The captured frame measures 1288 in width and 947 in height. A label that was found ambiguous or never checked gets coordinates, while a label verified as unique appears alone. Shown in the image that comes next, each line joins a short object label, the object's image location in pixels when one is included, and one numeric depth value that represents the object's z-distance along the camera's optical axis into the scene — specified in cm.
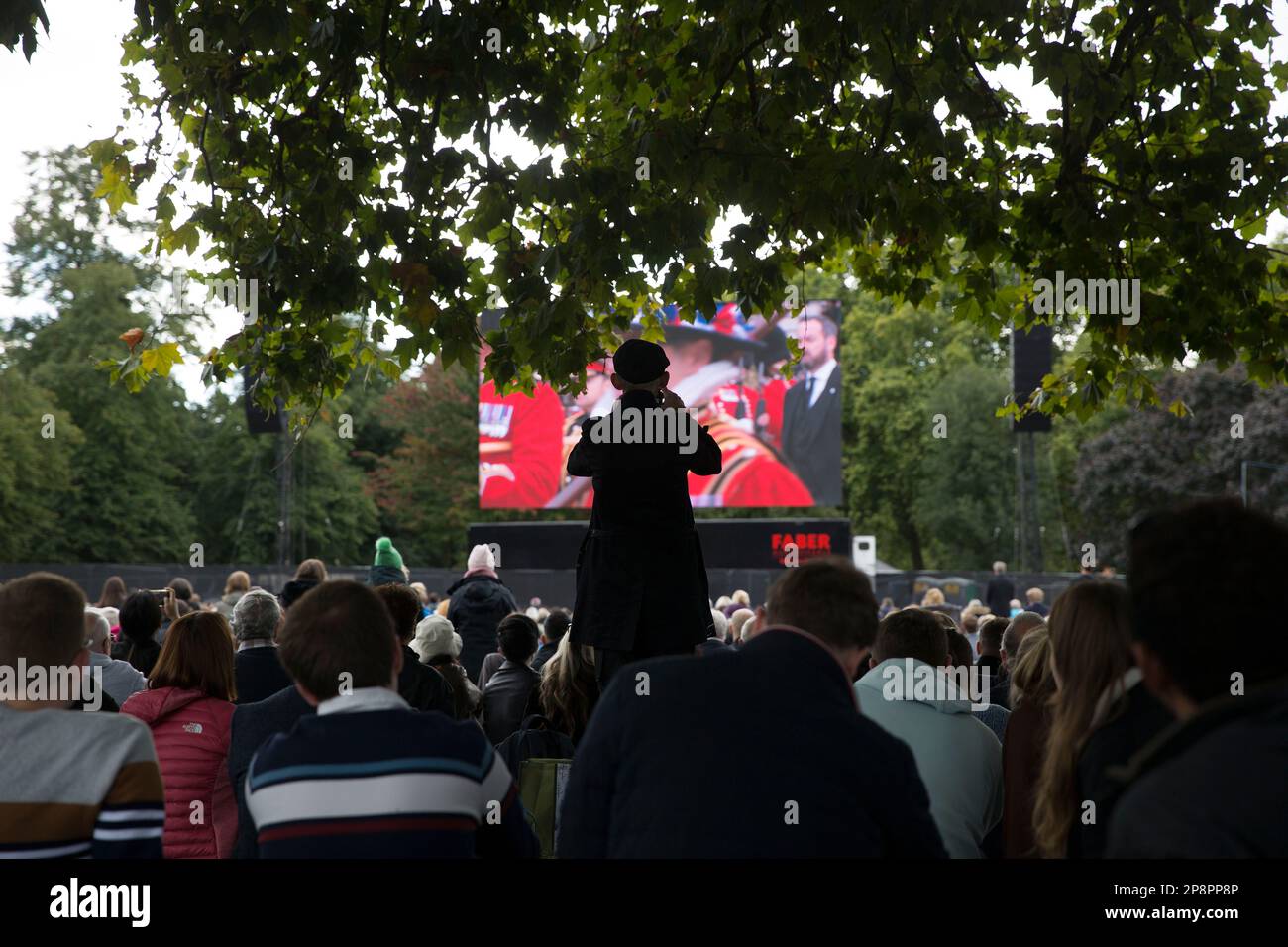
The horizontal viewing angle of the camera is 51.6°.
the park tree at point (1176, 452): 4238
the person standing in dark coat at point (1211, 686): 190
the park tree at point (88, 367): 4344
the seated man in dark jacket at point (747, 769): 273
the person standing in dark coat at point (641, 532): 514
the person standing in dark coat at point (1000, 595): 2131
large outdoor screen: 2638
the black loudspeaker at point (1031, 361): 1998
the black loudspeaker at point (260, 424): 1986
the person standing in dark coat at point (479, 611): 905
